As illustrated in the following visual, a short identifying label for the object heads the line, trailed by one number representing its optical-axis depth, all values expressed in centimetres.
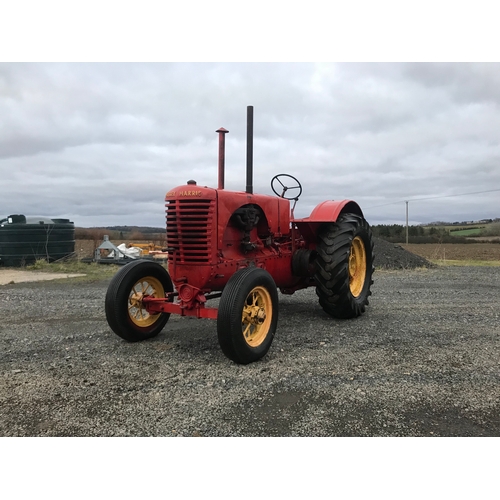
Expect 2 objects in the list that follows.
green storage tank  1572
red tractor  443
